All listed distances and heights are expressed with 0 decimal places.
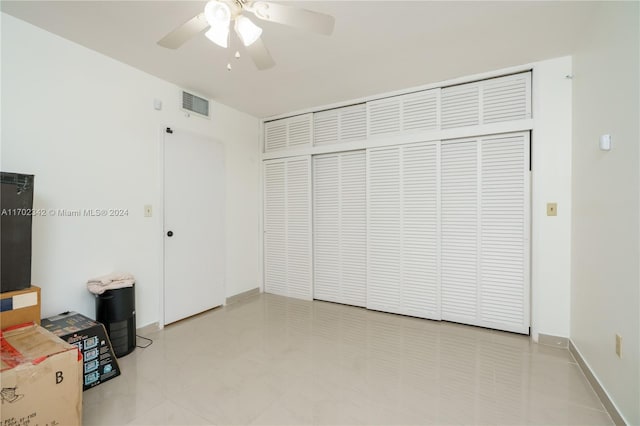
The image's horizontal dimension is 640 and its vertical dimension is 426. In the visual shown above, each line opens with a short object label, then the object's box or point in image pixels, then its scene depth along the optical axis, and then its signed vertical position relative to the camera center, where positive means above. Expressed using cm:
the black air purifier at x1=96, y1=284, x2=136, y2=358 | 241 -88
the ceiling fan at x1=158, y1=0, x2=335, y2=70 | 152 +103
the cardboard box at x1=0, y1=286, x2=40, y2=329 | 174 -59
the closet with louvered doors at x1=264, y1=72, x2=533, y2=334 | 292 +10
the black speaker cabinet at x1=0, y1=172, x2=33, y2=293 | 173 -12
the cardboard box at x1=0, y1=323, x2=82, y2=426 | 134 -83
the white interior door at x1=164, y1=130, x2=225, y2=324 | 318 -16
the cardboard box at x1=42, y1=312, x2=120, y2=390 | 202 -94
